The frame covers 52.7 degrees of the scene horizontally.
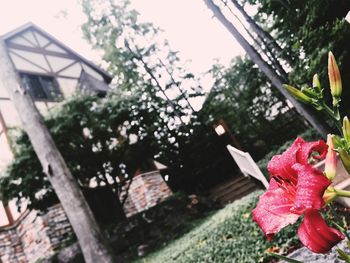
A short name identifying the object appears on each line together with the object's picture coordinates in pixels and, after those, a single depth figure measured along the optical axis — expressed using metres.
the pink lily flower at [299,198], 0.82
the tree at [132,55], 19.81
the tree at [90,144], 10.53
